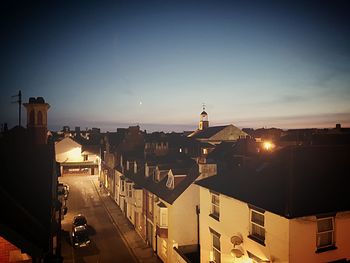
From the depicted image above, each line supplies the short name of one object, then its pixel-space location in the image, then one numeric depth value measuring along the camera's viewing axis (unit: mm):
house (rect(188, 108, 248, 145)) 67425
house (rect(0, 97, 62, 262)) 7625
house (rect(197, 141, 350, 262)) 13477
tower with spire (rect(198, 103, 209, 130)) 85906
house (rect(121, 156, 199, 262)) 24766
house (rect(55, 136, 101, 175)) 67312
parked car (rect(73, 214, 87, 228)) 31533
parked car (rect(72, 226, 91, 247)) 28766
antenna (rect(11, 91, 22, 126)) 26236
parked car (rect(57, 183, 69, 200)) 21845
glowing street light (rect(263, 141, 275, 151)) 20708
